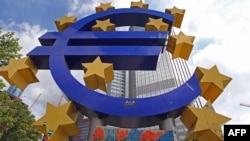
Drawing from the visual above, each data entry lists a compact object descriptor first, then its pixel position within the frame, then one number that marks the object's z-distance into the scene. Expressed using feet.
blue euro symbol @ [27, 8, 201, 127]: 24.56
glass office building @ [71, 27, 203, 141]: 232.32
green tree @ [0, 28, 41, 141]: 39.96
